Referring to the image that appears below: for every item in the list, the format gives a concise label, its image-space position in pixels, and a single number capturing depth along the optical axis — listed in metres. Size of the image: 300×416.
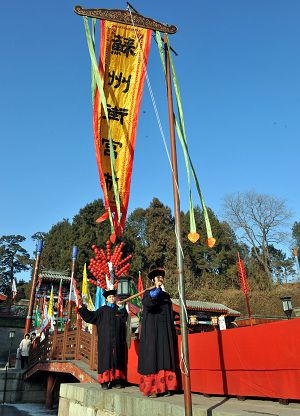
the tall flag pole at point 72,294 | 18.52
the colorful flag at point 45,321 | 18.20
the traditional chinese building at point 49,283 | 35.56
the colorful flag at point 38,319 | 25.12
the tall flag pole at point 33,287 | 20.31
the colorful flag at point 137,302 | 17.10
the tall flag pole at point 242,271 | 22.06
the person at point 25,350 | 16.67
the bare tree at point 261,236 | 40.81
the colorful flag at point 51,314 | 18.42
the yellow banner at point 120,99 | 5.58
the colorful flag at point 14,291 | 36.04
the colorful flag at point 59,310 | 23.12
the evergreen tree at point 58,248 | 42.53
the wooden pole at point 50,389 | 13.19
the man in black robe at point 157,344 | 5.00
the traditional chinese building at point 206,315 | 21.20
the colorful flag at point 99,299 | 14.39
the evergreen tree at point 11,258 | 61.60
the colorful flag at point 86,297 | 16.91
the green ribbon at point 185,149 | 4.48
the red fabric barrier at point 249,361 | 3.97
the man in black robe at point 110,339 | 6.17
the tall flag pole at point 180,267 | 3.46
